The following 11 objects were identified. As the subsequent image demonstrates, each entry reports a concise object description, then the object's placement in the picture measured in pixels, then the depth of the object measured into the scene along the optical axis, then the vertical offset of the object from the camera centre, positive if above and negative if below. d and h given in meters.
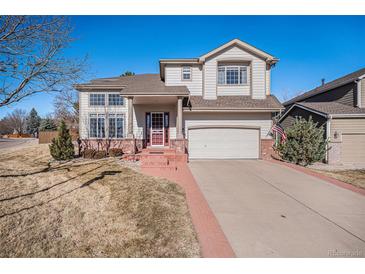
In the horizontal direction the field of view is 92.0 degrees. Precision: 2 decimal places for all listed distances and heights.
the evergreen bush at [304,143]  9.83 -0.55
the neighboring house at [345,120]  11.31 +0.91
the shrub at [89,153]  11.35 -1.34
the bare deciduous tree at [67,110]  25.12 +3.48
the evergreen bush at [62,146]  11.01 -0.87
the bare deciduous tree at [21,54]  5.89 +2.76
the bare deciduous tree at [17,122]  60.73 +3.56
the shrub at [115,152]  11.35 -1.25
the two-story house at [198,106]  11.25 +1.85
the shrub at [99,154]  11.20 -1.41
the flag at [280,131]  10.80 +0.16
